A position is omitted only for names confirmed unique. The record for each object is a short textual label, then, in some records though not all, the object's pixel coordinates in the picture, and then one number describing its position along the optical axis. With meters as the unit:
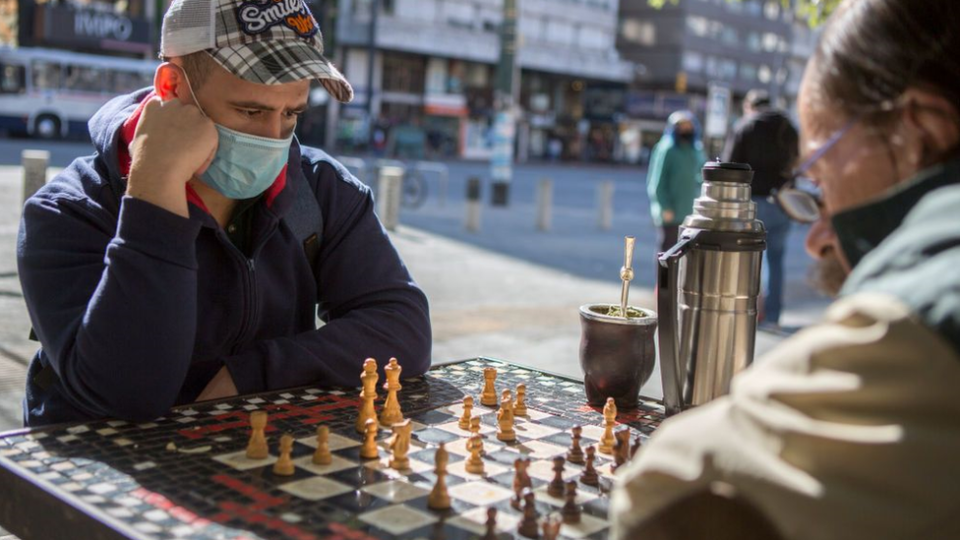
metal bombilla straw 2.26
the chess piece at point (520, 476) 1.67
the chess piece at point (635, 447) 1.89
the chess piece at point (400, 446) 1.78
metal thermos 2.07
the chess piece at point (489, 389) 2.31
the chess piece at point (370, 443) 1.83
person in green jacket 9.20
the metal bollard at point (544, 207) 16.72
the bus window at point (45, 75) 32.47
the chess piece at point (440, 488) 1.59
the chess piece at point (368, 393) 2.04
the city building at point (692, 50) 65.25
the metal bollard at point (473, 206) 15.45
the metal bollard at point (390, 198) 14.27
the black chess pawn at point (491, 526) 1.44
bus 32.16
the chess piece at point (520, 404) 2.22
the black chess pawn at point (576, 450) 1.89
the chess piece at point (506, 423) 2.03
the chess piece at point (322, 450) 1.78
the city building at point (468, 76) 47.69
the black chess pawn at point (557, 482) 1.69
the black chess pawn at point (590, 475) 1.77
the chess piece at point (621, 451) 1.85
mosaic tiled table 1.51
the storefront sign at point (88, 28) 38.28
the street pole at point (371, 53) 43.35
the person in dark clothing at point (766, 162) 7.57
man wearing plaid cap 2.11
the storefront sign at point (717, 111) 16.41
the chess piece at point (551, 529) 1.44
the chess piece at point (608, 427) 2.00
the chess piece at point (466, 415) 2.08
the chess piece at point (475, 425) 1.97
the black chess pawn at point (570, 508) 1.58
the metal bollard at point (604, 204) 17.80
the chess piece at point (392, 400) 2.09
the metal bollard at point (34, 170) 9.23
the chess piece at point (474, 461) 1.78
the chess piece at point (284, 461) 1.71
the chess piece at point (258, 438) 1.79
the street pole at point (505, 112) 19.91
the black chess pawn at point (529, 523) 1.50
